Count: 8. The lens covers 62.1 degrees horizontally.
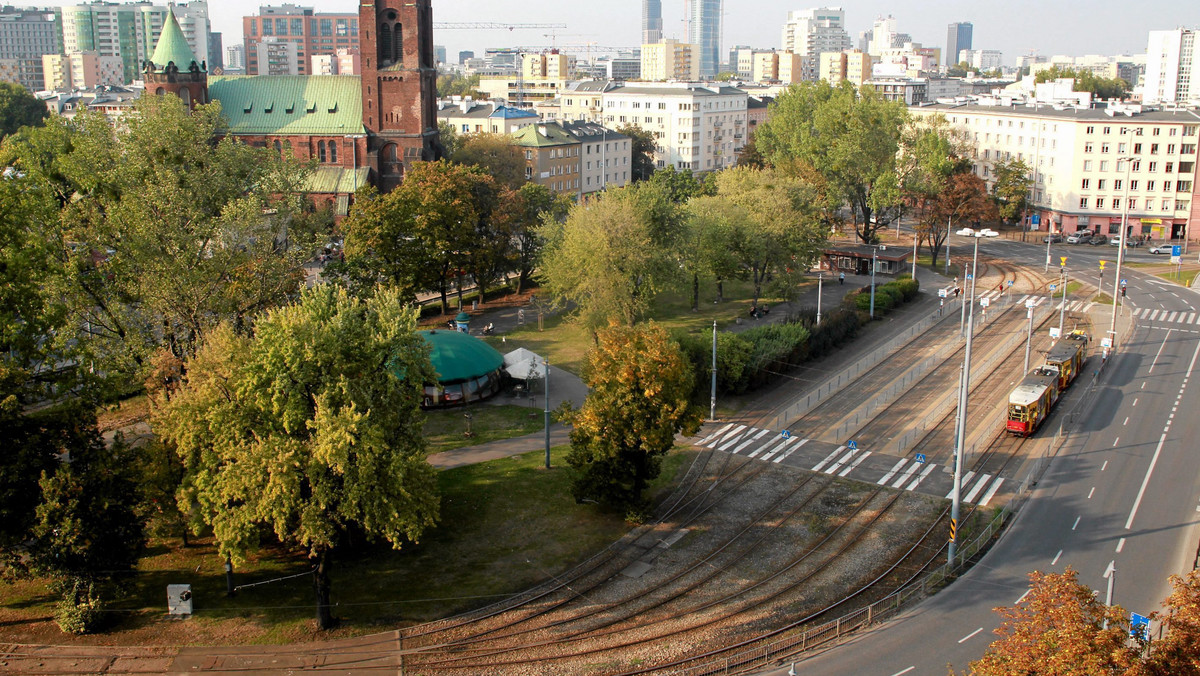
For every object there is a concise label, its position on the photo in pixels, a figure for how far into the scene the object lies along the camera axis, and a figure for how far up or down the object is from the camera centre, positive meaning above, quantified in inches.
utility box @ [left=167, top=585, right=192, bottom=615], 1170.0 -536.0
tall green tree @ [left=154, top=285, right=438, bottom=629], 1102.4 -333.3
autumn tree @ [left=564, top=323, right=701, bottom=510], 1376.7 -382.2
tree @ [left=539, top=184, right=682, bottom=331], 2176.4 -271.9
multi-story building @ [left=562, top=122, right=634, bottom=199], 4571.9 -95.1
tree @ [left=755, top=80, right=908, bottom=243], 3376.0 -53.0
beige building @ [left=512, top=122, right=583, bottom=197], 4227.4 -86.0
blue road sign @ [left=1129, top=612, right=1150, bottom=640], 793.6 -440.2
